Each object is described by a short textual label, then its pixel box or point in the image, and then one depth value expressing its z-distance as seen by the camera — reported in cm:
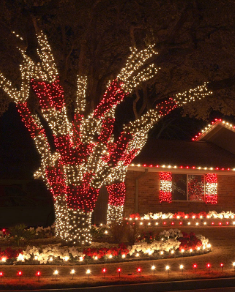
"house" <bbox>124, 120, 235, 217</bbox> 2198
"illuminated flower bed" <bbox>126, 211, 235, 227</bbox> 1983
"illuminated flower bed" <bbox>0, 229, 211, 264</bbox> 1233
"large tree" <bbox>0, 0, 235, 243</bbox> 1430
